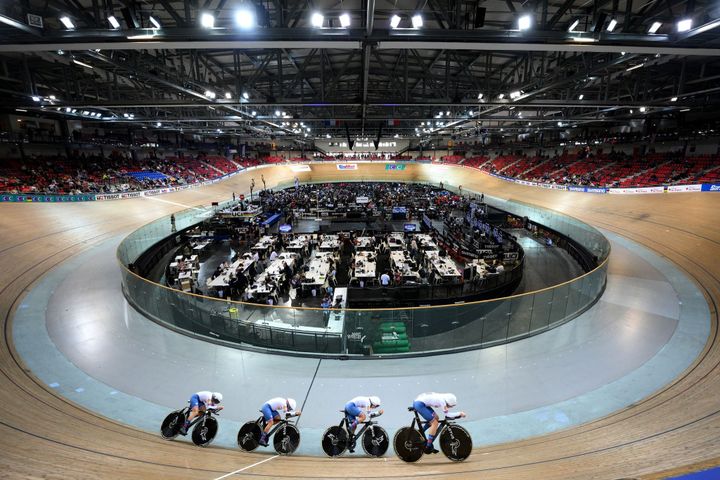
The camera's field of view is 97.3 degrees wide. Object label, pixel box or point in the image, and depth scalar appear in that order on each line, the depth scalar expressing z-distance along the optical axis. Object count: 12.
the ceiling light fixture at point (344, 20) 5.90
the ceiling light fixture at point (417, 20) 6.03
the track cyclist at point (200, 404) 4.44
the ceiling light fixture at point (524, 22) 5.97
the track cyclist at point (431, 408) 4.07
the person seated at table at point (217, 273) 12.56
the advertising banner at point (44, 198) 17.75
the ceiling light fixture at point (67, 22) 5.99
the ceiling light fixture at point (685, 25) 6.09
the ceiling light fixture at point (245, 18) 5.64
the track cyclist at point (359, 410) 4.22
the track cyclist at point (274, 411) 4.26
